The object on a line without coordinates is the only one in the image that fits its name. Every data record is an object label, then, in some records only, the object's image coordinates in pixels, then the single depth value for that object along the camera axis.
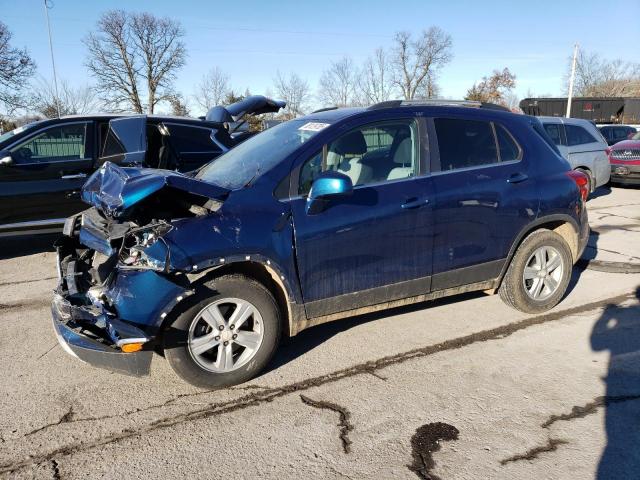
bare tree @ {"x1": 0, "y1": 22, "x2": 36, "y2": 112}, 29.38
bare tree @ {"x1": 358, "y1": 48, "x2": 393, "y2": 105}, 47.38
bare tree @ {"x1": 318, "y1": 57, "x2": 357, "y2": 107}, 44.66
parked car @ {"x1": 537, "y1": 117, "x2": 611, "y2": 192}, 10.91
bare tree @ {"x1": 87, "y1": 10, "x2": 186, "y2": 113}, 47.31
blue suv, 3.10
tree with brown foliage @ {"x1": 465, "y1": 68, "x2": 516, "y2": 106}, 51.44
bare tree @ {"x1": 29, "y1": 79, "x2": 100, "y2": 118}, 32.25
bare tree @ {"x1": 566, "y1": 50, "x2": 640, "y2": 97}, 65.50
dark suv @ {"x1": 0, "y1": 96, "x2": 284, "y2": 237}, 6.55
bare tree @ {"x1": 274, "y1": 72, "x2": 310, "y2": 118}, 41.56
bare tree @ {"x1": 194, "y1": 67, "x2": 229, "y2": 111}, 43.54
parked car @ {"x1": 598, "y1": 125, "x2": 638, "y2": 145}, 20.22
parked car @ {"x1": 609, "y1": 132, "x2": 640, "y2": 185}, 13.12
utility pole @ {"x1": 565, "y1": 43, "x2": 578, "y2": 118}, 29.74
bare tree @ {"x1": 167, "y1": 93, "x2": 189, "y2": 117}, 43.34
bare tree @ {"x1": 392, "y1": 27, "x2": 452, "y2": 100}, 55.05
